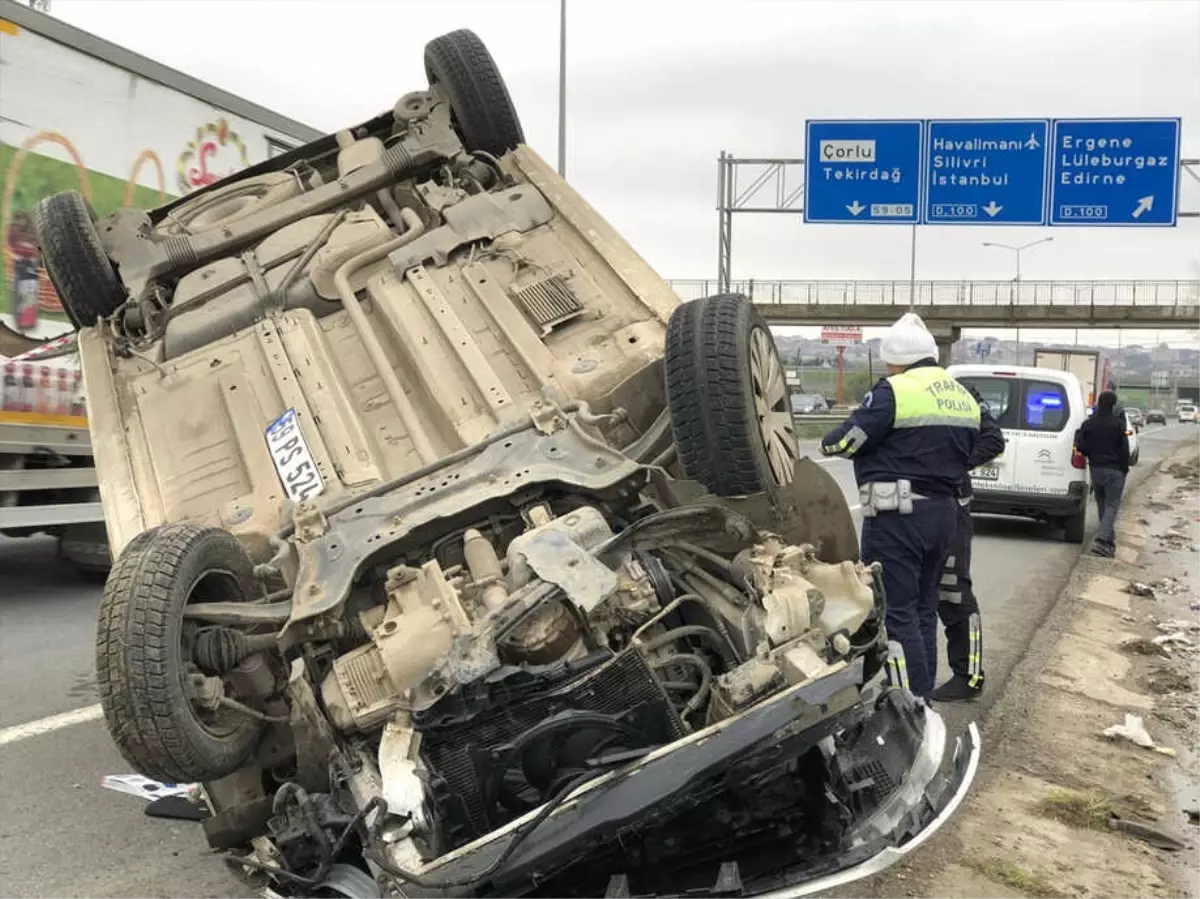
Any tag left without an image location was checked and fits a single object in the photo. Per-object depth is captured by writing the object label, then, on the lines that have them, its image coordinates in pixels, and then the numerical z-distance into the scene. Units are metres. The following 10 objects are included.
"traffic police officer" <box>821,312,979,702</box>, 4.36
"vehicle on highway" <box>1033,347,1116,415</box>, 24.25
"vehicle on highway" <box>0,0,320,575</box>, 6.29
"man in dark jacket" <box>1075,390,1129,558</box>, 10.27
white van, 10.79
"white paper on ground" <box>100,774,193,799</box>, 3.94
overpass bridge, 34.28
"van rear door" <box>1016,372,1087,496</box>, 10.76
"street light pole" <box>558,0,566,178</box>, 15.01
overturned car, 2.60
